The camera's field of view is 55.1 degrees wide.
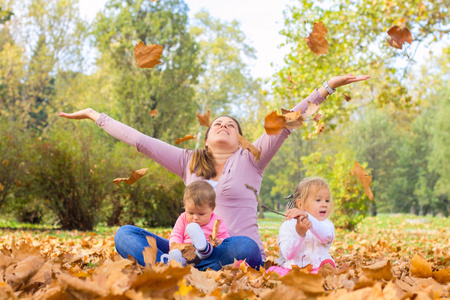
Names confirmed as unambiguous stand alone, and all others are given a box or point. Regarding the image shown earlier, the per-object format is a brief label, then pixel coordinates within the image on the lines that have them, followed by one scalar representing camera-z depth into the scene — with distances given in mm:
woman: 3245
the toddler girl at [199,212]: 2984
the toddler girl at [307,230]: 2879
